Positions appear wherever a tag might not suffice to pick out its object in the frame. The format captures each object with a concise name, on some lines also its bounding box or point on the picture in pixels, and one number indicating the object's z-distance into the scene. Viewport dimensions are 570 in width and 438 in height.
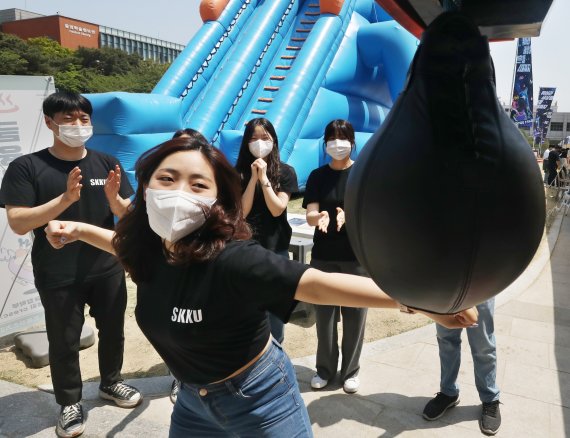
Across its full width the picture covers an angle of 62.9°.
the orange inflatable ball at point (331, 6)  8.87
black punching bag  0.60
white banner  3.67
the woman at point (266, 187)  2.83
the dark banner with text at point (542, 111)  22.39
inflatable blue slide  8.06
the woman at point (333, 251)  2.82
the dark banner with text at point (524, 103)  9.02
